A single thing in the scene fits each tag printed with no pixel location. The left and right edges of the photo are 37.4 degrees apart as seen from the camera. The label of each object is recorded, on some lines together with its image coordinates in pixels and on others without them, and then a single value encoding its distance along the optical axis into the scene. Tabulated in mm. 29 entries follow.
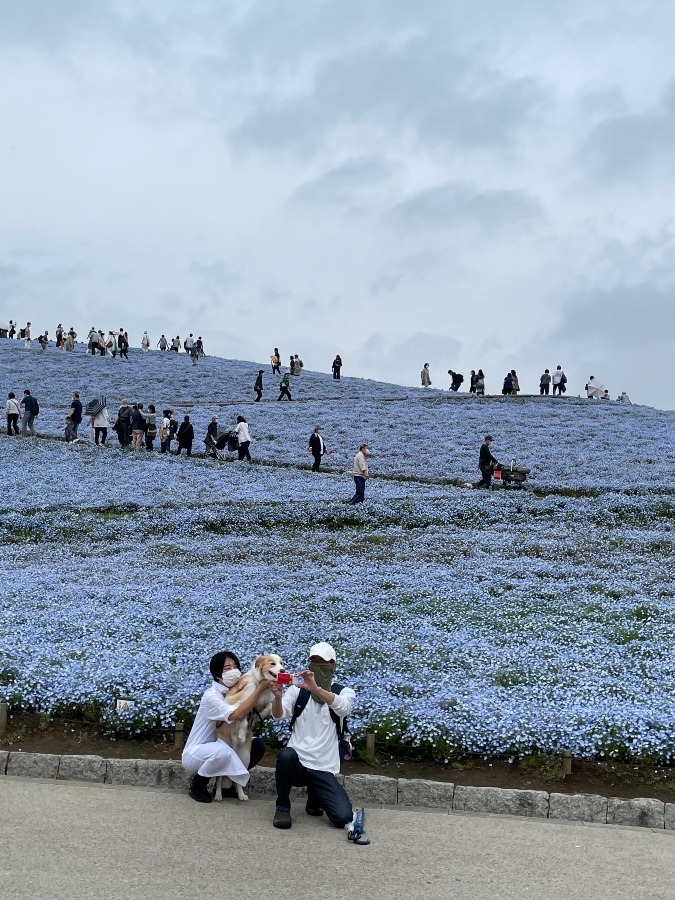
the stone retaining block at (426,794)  9352
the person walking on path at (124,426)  35875
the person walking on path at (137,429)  35281
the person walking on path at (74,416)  36031
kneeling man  8797
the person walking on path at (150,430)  35969
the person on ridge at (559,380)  59094
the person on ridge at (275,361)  61312
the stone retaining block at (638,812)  9016
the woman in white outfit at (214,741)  9148
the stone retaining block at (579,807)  9109
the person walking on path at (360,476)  25984
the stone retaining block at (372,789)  9430
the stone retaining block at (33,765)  9906
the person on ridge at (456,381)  63688
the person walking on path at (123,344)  67062
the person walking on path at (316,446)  32156
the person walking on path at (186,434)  34562
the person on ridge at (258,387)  50469
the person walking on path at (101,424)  36256
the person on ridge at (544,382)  59062
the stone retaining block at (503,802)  9180
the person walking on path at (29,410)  37312
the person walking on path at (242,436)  33959
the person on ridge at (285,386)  50656
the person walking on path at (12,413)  37875
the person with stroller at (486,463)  29531
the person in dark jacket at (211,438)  34594
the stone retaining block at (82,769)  9828
